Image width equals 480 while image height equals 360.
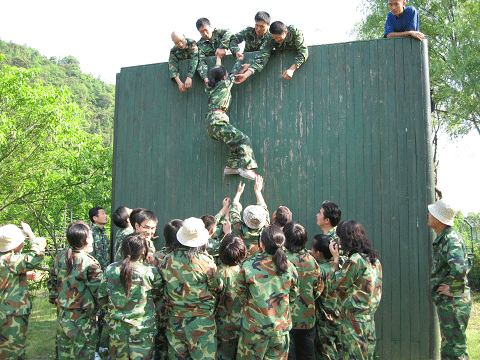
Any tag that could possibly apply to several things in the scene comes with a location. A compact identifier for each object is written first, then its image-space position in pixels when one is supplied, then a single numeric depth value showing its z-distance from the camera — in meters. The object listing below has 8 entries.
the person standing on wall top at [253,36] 6.74
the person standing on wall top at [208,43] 7.12
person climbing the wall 6.58
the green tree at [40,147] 12.70
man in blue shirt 6.26
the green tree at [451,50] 16.50
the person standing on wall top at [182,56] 7.21
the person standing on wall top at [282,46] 6.52
